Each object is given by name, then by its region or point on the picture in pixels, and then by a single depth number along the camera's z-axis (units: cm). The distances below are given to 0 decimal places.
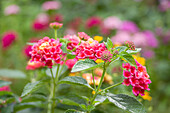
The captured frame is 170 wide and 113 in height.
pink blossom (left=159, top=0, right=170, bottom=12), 251
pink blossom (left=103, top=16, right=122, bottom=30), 187
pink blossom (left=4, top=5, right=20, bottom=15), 208
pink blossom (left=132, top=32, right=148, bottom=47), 184
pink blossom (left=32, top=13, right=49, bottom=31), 191
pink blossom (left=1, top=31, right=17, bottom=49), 162
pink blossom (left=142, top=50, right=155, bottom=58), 195
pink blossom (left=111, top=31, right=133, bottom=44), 173
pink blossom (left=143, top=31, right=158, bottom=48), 202
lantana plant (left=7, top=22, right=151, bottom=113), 56
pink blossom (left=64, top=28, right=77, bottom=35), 205
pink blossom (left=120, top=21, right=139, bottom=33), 196
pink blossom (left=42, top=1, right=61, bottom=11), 192
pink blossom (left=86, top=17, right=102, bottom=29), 180
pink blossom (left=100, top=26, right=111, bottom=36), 179
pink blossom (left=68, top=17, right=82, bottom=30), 215
